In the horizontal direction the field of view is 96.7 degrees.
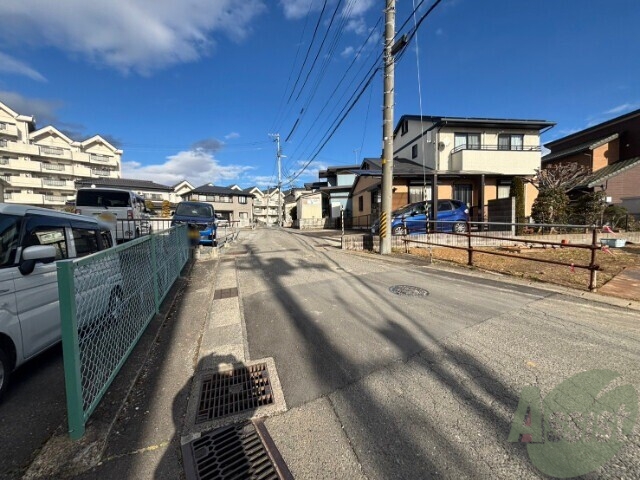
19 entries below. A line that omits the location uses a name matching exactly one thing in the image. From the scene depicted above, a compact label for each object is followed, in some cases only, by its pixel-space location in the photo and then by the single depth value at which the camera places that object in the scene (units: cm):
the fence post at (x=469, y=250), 760
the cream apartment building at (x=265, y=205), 7438
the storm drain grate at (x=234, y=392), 229
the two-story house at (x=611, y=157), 1775
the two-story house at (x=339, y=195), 2803
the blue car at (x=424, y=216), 1233
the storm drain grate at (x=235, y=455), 172
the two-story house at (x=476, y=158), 1714
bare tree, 1538
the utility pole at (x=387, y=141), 955
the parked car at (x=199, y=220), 1094
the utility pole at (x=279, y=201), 3958
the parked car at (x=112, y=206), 996
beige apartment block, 3531
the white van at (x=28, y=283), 236
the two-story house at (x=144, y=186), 3881
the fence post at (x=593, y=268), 504
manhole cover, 530
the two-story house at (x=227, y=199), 5191
